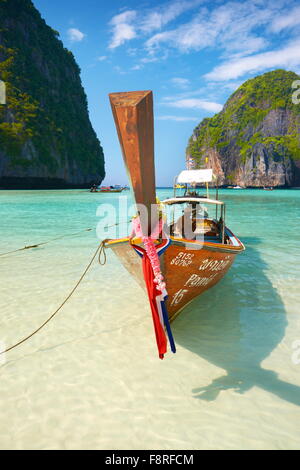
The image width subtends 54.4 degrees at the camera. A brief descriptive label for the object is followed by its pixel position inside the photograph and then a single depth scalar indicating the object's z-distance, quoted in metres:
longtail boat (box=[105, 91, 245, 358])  2.66
